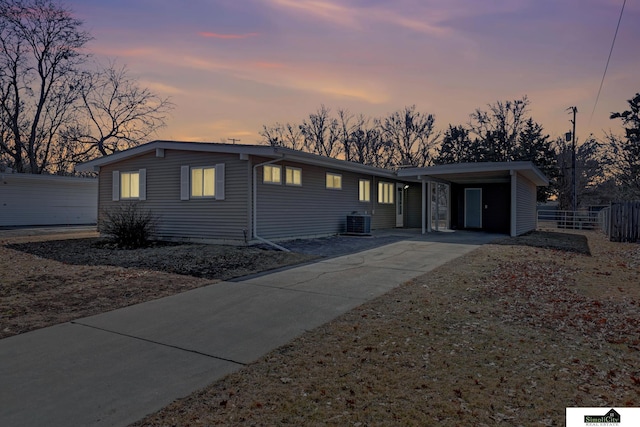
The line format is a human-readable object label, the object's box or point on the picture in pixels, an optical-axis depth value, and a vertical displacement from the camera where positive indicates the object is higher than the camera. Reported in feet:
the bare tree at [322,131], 133.28 +27.13
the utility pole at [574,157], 84.23 +11.99
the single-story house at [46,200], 68.95 +2.07
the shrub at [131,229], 39.50 -1.80
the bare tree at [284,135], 133.28 +25.87
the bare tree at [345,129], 132.05 +27.60
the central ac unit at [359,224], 50.57 -1.52
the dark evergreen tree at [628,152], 76.59 +12.48
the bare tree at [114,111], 101.65 +26.35
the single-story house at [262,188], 38.58 +2.77
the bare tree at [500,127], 116.78 +25.65
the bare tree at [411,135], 126.93 +24.87
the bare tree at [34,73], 88.28 +32.14
